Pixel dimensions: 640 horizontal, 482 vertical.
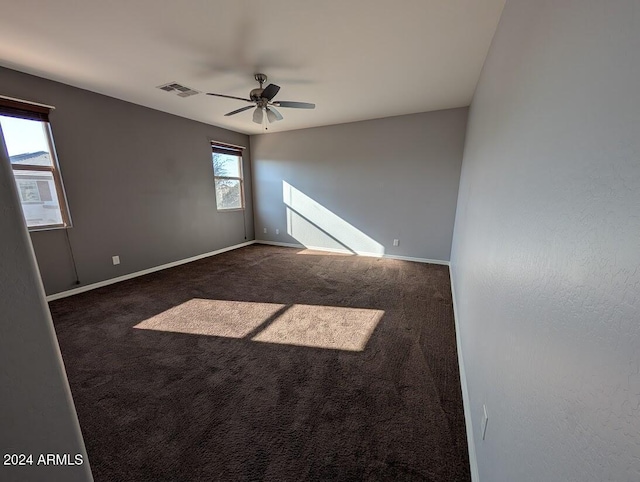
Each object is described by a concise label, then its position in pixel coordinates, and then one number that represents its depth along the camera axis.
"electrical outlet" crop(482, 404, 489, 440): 1.11
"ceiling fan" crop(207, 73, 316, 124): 2.60
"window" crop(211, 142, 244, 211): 5.16
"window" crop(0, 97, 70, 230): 2.68
